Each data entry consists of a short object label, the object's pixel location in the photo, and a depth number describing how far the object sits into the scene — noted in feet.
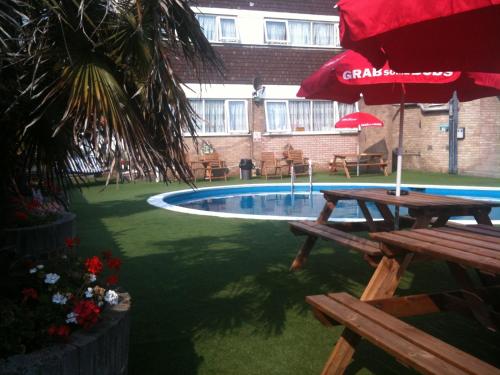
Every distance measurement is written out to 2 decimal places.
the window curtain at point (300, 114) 59.83
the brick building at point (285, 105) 56.39
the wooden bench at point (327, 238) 11.27
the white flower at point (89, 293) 7.15
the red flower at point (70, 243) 8.73
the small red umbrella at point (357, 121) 50.98
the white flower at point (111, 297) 7.49
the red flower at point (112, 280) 7.73
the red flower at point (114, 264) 8.19
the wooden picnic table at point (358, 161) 54.90
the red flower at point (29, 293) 6.74
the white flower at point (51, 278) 7.08
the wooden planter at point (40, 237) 13.14
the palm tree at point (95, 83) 6.53
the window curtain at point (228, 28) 56.75
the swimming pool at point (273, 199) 31.45
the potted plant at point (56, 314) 5.96
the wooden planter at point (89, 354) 5.73
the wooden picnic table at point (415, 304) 5.98
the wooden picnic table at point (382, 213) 12.02
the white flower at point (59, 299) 6.66
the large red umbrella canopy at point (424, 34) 7.89
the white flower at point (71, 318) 6.52
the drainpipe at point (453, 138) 53.42
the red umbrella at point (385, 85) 14.28
